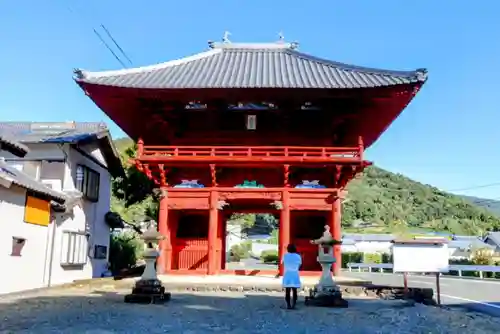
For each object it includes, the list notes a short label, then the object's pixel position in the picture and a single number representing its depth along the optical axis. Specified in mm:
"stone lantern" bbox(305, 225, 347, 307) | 12297
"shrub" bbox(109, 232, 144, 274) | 26672
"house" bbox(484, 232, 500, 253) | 63391
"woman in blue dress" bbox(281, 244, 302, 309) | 11336
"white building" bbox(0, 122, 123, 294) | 15328
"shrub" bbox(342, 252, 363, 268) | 54428
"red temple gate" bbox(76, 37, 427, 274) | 18000
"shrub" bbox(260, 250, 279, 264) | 61200
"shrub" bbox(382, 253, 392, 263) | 53647
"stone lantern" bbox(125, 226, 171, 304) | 12141
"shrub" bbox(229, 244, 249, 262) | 64412
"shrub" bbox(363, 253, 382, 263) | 53756
